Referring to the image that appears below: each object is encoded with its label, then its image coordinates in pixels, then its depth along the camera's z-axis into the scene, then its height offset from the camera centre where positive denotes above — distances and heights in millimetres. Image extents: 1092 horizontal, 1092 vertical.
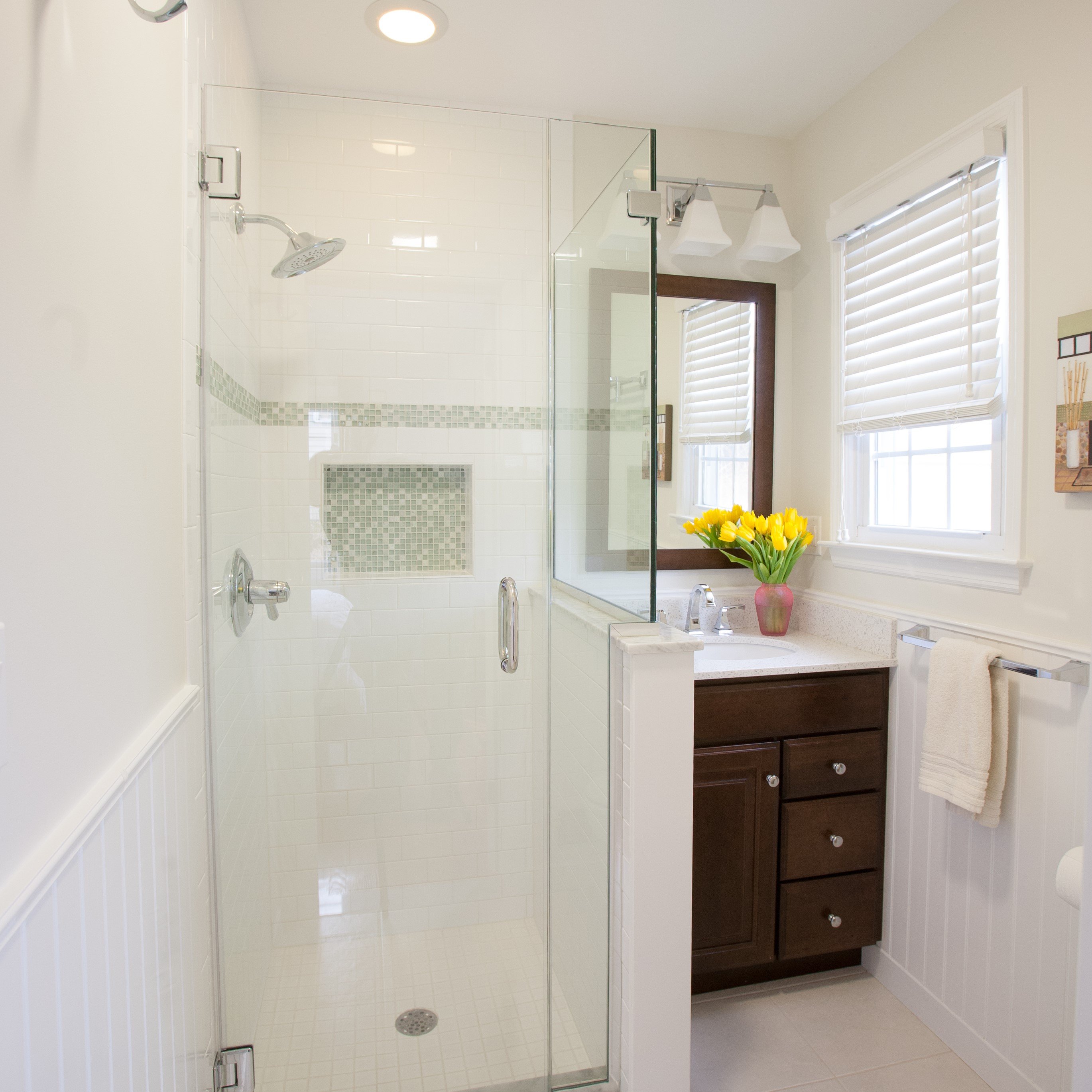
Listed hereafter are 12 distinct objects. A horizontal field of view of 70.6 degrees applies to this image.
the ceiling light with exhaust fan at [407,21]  1873 +1244
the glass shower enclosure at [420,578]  1640 -144
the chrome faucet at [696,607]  2529 -300
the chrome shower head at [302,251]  1642 +563
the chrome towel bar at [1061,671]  1571 -321
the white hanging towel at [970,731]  1756 -497
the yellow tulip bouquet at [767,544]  2465 -89
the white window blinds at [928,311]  1907 +565
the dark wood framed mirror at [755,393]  2604 +424
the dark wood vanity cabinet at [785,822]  2049 -832
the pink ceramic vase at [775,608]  2490 -296
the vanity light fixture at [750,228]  2486 +943
